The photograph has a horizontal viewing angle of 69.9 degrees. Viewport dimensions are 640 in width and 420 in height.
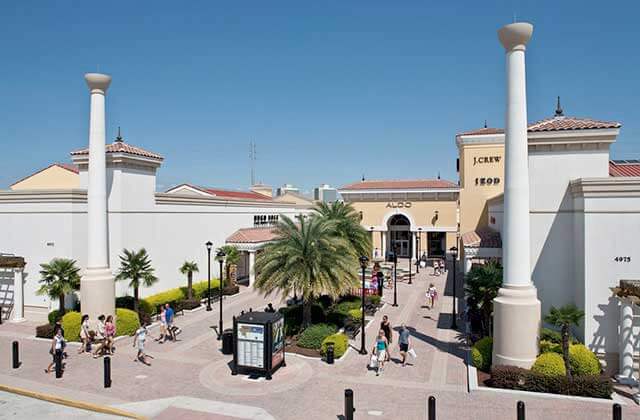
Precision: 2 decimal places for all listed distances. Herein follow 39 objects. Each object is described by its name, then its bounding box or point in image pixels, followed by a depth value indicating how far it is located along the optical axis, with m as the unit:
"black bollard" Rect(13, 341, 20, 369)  16.39
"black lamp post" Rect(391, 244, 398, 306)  27.82
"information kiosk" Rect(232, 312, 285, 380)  15.20
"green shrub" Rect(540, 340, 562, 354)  15.46
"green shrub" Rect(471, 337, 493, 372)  15.96
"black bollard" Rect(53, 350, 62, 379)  15.39
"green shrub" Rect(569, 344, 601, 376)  14.69
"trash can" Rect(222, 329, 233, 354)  18.08
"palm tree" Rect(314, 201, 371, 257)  28.92
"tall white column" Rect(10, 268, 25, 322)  23.31
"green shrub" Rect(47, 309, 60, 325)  21.11
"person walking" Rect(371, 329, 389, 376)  15.86
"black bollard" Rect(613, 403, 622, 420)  11.00
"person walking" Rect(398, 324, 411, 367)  16.72
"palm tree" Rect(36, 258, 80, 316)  20.69
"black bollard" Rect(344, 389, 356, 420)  11.57
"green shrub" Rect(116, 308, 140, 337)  20.42
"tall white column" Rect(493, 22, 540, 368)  15.09
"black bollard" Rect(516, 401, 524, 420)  11.24
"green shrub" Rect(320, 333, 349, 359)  17.28
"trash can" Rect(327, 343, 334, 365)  16.69
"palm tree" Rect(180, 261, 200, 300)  27.20
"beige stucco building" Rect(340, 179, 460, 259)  50.19
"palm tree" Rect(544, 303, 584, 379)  14.16
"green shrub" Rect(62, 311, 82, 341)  19.58
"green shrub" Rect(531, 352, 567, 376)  14.31
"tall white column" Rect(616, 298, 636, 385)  15.16
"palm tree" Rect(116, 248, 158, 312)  22.52
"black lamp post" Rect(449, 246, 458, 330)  22.05
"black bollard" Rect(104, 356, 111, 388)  14.56
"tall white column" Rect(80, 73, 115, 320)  20.36
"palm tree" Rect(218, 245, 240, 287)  31.62
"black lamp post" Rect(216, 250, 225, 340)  30.48
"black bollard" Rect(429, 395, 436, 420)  11.52
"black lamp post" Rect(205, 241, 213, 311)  26.44
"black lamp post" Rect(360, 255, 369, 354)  17.88
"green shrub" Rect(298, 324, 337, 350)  18.34
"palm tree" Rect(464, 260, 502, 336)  17.98
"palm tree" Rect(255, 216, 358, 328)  18.83
